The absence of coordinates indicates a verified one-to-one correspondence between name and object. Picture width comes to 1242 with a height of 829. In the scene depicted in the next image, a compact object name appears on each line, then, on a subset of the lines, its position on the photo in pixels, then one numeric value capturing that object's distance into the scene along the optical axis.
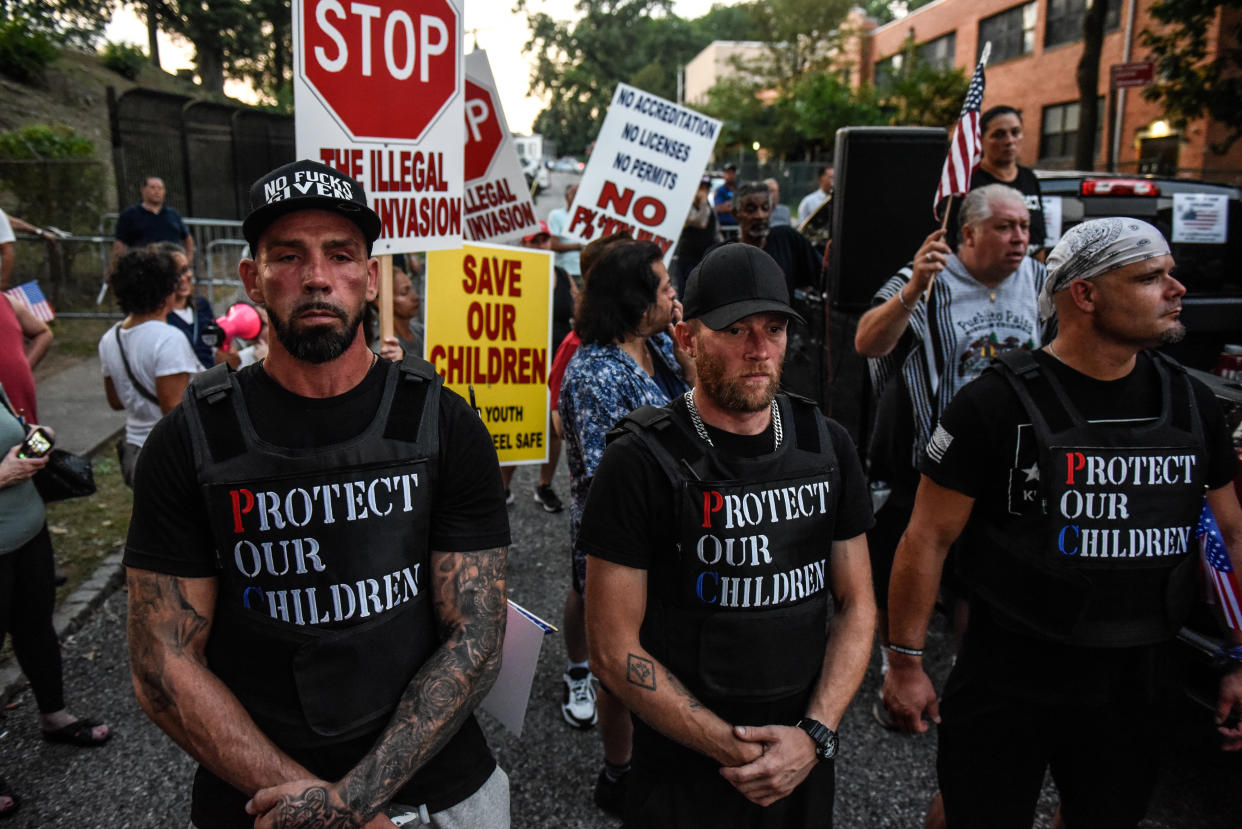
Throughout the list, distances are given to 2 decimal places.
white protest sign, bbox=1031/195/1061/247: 5.46
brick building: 22.09
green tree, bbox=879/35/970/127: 24.44
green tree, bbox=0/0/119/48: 24.84
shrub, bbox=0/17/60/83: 18.55
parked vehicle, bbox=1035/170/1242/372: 5.52
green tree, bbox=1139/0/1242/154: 12.52
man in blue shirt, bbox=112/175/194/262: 10.01
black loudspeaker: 5.40
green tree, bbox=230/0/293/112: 30.67
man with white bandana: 2.29
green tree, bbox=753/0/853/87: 44.97
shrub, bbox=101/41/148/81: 25.52
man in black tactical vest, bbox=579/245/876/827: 2.05
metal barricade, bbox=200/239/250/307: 12.12
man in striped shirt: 3.48
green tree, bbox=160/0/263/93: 29.59
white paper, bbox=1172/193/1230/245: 5.54
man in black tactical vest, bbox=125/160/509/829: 1.80
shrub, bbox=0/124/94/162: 12.13
